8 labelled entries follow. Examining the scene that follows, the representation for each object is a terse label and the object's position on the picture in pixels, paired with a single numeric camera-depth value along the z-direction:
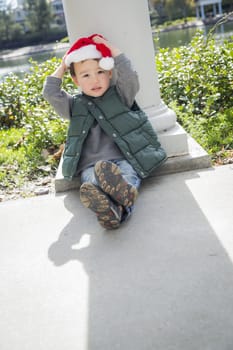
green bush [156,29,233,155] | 3.33
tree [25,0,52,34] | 52.22
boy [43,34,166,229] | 2.45
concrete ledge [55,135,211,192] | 2.70
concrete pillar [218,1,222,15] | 50.00
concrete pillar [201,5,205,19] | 47.81
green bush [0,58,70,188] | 3.31
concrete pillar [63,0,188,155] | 2.64
